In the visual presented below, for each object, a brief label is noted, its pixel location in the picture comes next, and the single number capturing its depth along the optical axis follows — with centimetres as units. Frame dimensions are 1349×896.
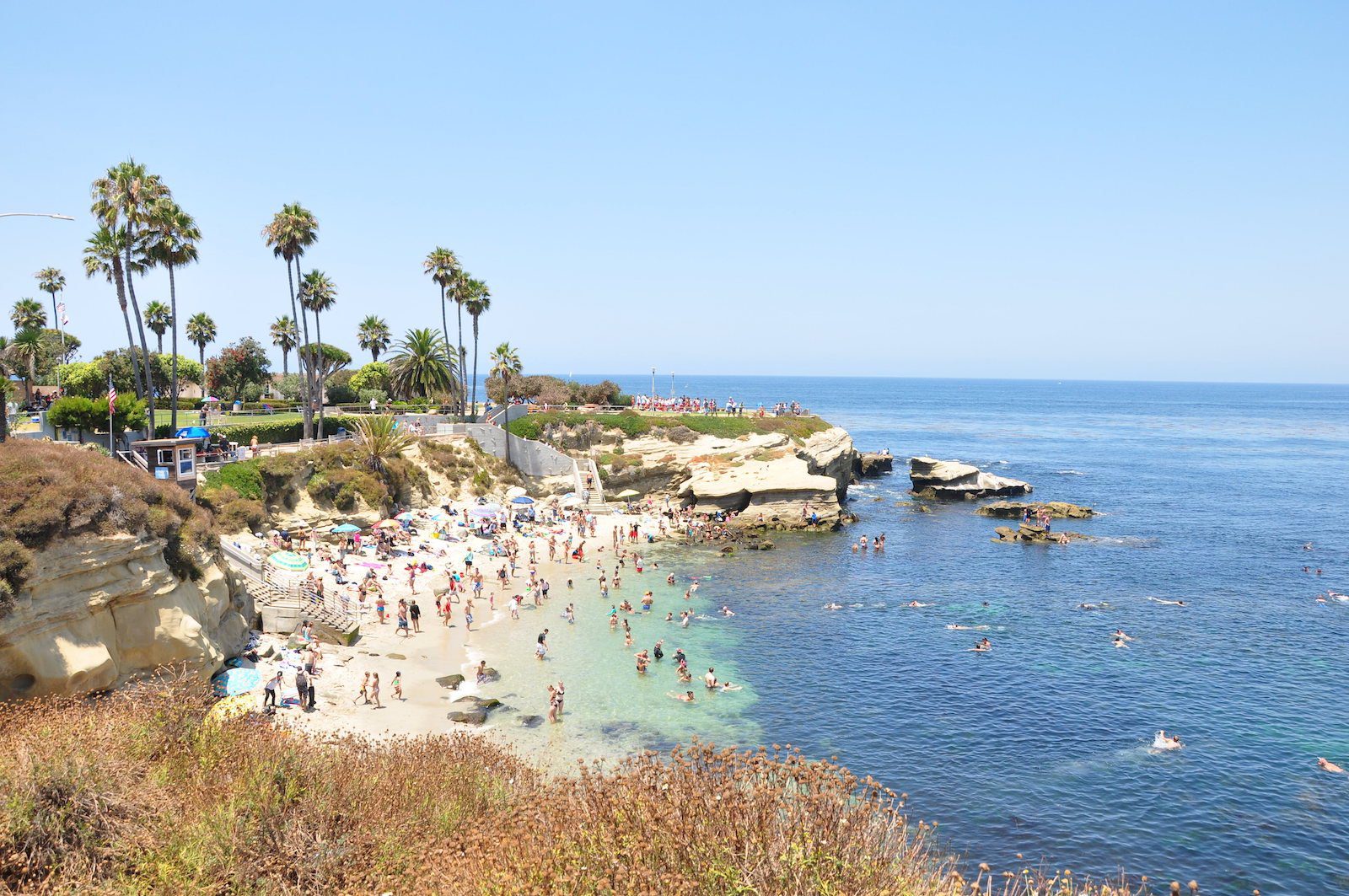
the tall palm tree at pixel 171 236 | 3931
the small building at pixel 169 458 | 3322
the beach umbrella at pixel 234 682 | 2406
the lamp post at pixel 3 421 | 2658
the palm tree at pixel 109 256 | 3866
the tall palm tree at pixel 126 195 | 3778
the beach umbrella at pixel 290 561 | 3228
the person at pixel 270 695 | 2405
